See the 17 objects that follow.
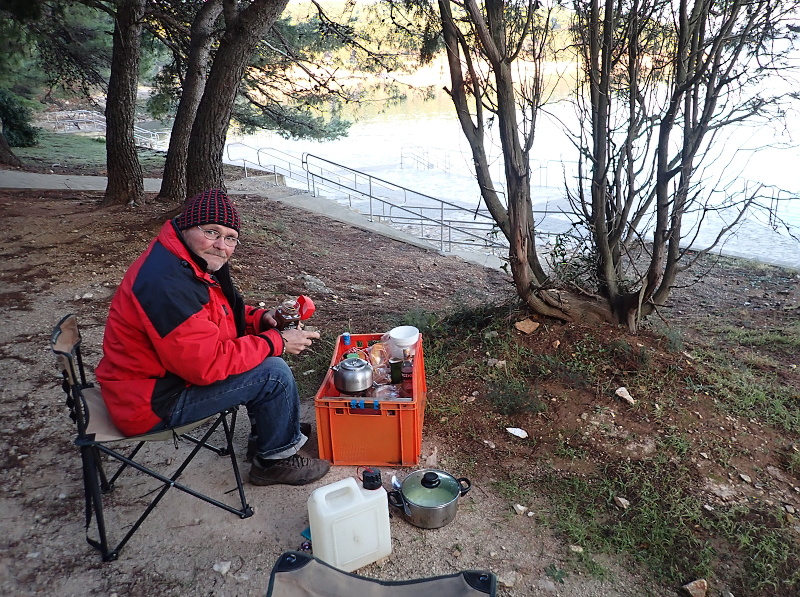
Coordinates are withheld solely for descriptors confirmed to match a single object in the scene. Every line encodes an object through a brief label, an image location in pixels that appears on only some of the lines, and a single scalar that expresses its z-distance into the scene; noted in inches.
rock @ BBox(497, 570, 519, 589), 103.4
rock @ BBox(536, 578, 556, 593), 102.2
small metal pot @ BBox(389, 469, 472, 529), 113.8
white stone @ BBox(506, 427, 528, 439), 143.3
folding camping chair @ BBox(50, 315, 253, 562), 98.8
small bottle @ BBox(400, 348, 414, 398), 135.9
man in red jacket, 100.8
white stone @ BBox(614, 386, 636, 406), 149.5
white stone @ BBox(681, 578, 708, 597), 100.3
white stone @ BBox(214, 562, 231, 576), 104.6
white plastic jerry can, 102.0
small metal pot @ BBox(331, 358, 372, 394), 126.1
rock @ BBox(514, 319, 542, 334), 173.8
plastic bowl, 140.6
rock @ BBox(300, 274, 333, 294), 277.9
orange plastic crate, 125.3
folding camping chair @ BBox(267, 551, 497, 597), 85.4
